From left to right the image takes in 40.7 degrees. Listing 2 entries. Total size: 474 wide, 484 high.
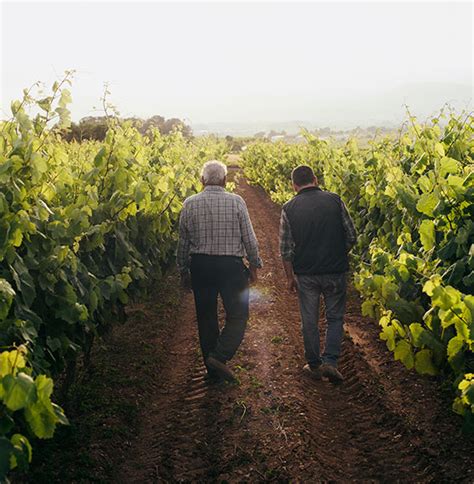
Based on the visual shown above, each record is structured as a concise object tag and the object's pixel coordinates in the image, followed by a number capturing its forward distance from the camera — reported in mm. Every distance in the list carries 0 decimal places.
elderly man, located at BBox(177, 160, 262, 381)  6191
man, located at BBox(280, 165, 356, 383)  6352
